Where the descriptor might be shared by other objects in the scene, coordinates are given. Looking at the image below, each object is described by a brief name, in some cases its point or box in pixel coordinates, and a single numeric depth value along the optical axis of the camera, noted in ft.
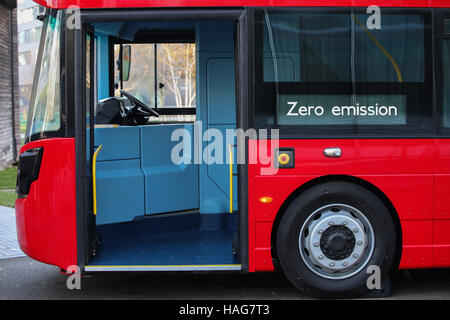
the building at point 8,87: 126.41
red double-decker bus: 34.42
